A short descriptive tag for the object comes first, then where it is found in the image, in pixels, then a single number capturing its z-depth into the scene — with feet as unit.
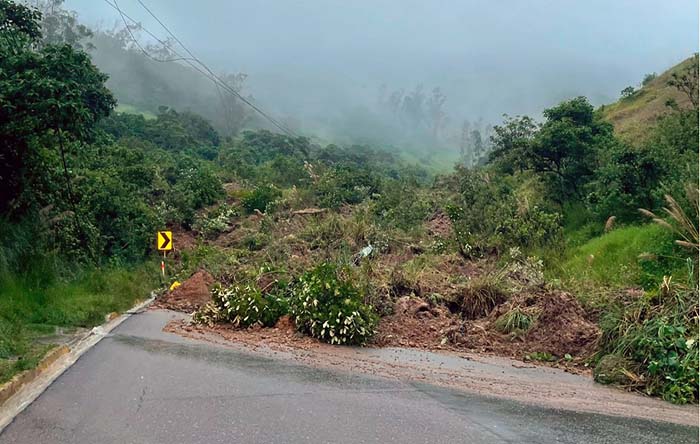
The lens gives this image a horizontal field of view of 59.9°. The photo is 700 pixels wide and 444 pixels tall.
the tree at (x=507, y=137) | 103.86
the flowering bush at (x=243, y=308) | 46.98
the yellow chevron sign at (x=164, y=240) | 80.87
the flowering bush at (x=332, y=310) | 41.04
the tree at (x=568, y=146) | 80.74
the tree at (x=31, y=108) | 48.44
